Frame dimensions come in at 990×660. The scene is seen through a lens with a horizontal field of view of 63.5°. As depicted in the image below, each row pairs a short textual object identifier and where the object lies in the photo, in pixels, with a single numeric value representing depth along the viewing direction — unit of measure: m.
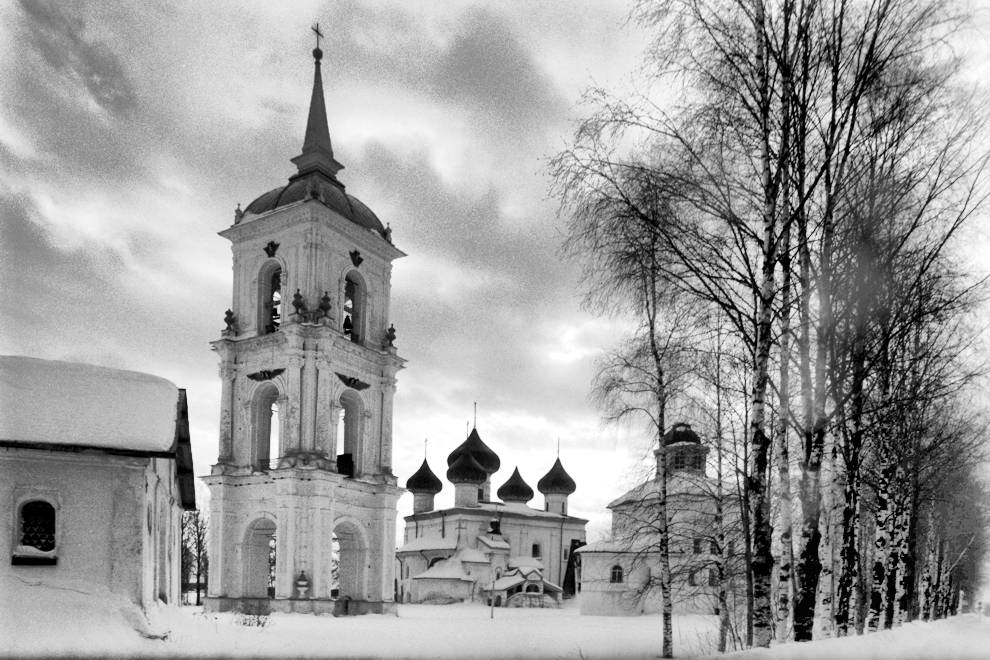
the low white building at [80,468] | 12.30
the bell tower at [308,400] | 33.31
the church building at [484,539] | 62.84
